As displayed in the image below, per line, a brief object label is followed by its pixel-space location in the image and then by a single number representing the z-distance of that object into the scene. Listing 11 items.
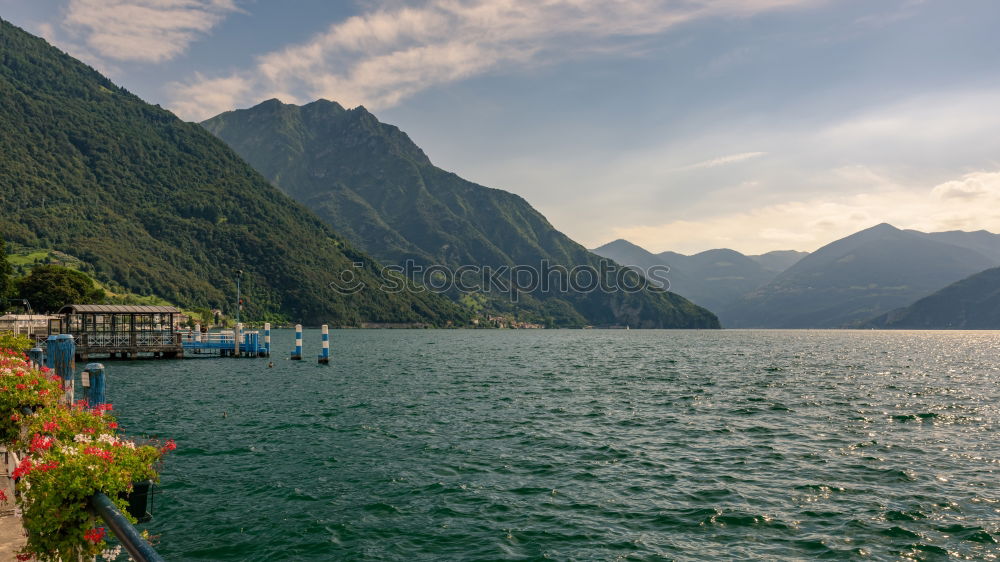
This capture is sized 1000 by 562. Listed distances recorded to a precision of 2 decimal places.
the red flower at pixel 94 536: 6.66
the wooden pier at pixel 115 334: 66.81
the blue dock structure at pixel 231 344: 80.94
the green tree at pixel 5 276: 90.44
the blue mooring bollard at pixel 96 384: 24.33
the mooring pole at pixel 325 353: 72.75
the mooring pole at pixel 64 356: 27.41
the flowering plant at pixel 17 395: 12.59
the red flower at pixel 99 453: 7.21
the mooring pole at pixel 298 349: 76.32
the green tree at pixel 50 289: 100.75
